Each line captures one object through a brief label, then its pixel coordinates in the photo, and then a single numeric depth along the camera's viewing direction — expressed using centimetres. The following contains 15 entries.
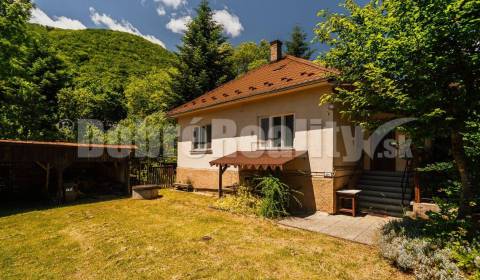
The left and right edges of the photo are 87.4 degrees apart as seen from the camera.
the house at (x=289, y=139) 912
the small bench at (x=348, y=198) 862
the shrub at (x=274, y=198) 877
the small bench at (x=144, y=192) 1260
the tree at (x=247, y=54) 4372
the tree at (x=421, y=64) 447
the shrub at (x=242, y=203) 947
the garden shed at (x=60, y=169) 1043
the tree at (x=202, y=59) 2345
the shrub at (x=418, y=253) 438
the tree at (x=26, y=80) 1435
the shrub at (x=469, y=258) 421
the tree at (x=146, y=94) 3027
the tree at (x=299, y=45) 3347
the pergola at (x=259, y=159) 906
